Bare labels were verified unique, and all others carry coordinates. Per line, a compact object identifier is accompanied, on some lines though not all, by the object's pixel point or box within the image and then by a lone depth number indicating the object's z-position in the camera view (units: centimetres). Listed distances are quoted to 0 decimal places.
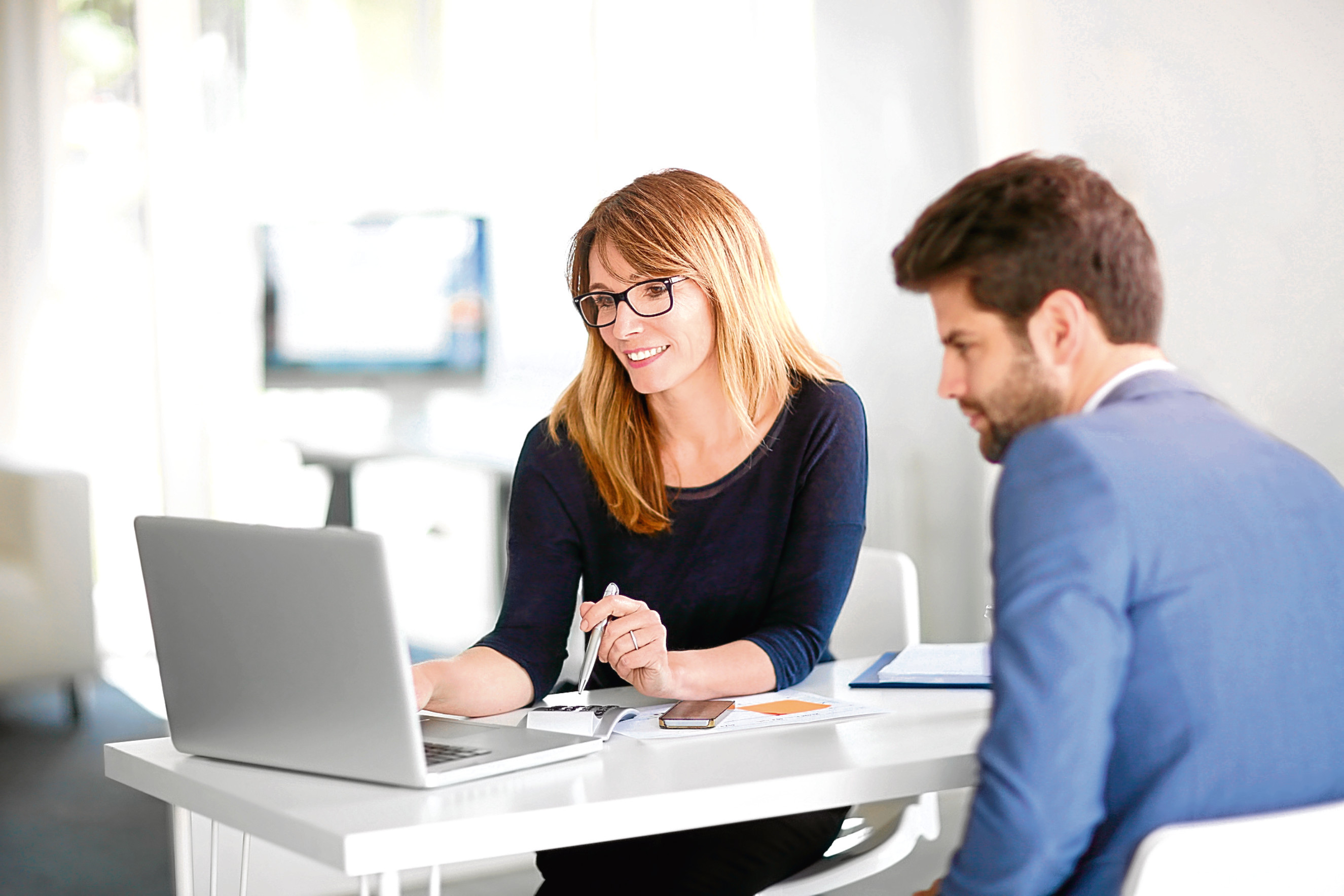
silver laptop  318
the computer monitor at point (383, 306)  501
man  304
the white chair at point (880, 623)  410
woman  384
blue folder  364
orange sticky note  353
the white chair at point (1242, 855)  297
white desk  312
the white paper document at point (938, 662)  369
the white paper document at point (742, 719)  342
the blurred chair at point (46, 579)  470
